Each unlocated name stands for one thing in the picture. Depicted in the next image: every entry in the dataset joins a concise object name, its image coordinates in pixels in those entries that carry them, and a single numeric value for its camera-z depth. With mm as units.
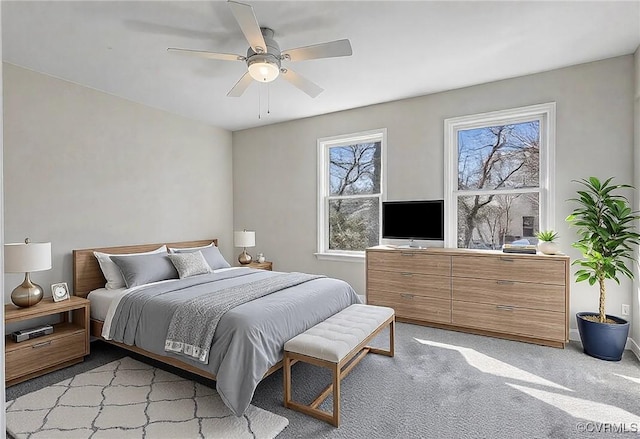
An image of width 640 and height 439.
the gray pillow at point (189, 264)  3896
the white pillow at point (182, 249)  4391
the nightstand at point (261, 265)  5109
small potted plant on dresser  3424
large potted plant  3082
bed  2320
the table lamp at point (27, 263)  2807
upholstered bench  2289
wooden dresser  3348
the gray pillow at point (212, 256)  4406
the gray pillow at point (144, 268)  3572
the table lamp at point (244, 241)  5082
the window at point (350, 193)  4781
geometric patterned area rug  2191
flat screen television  4129
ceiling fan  2379
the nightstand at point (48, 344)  2777
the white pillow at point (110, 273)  3645
